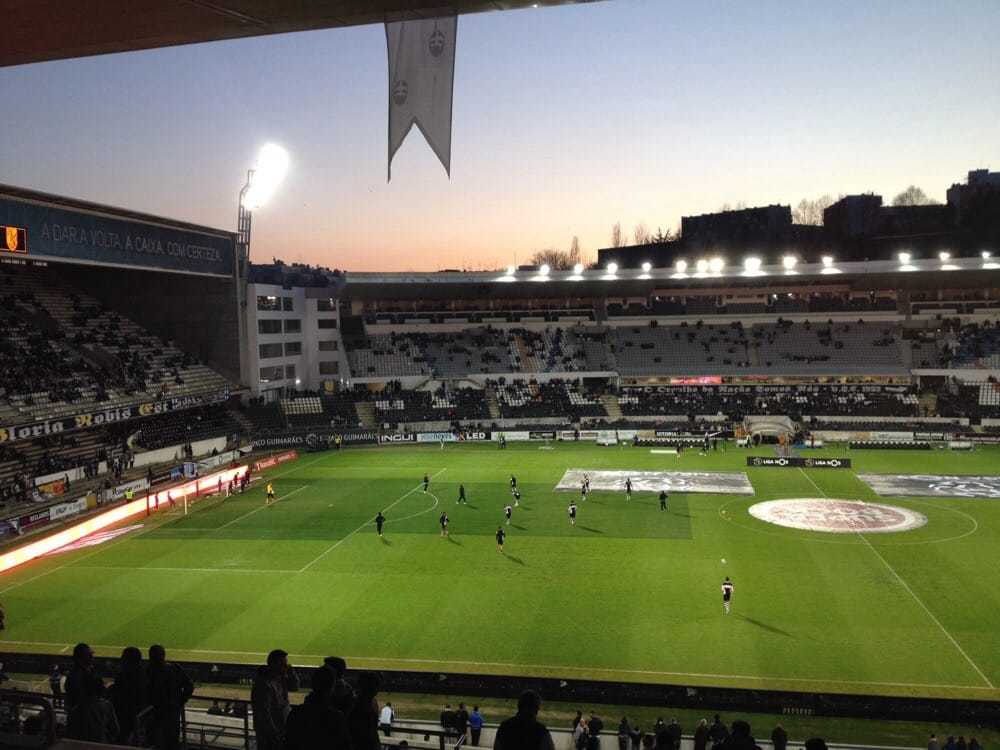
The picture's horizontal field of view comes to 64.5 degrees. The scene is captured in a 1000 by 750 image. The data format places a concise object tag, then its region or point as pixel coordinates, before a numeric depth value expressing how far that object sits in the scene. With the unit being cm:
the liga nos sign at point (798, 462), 4778
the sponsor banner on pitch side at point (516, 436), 6303
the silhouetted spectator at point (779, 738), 1214
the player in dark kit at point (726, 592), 2341
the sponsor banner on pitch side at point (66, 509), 3600
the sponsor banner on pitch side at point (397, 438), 6257
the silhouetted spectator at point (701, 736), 1452
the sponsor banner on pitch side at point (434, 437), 6316
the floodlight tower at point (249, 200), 5862
